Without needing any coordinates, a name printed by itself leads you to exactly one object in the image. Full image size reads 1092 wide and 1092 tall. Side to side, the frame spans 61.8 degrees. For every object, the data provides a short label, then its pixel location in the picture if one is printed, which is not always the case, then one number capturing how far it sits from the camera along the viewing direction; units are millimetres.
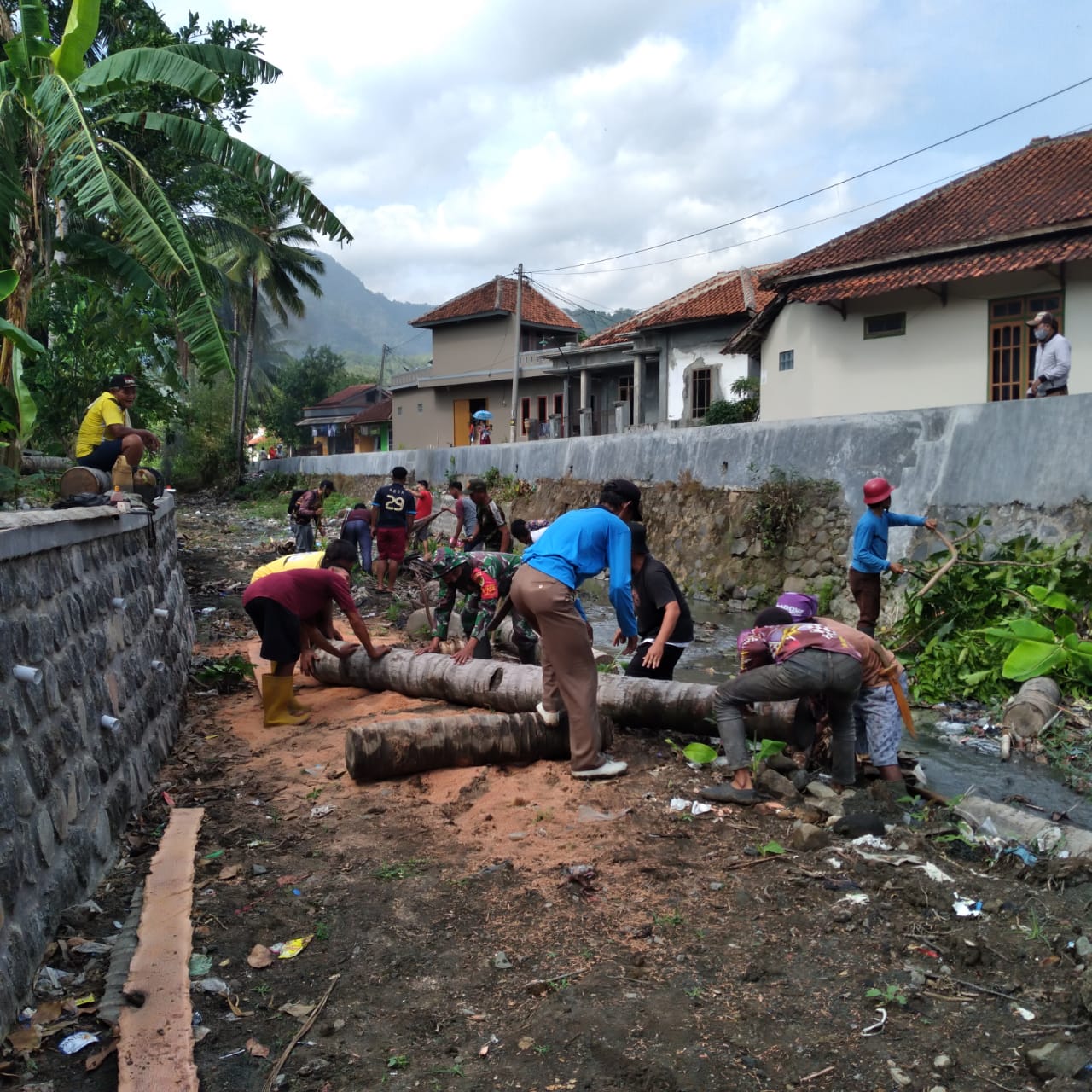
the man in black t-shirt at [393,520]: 12875
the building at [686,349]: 25312
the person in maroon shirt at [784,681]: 4938
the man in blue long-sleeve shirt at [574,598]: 5258
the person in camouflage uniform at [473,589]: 6738
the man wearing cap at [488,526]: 10797
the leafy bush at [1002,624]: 7438
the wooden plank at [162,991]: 2873
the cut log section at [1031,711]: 6910
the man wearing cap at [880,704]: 5289
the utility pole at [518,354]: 29094
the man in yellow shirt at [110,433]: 7277
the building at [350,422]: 49625
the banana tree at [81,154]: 7695
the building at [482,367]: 36469
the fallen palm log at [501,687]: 6113
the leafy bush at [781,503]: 12570
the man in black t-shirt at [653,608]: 6301
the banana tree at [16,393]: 5148
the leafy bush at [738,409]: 23391
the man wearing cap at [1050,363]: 9930
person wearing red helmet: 8562
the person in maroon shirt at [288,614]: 6844
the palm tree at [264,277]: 33312
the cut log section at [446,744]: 5414
